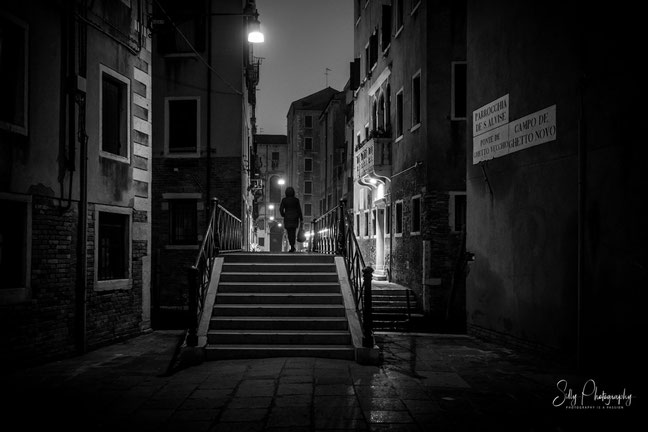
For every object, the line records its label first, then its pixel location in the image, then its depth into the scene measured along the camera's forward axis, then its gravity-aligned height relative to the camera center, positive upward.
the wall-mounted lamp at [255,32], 15.34 +5.97
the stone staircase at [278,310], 8.03 -1.44
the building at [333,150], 36.71 +6.42
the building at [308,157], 54.22 +7.79
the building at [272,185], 58.50 +5.39
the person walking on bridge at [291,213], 13.89 +0.45
